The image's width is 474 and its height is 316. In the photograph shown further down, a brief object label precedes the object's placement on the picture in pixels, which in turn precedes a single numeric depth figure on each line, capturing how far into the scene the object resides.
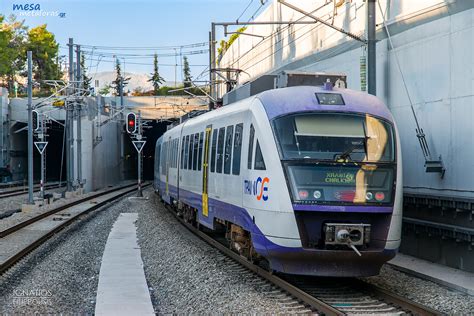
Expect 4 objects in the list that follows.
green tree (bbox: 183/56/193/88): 139.10
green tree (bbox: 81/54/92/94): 103.53
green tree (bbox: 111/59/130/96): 132.20
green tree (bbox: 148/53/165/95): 132.24
